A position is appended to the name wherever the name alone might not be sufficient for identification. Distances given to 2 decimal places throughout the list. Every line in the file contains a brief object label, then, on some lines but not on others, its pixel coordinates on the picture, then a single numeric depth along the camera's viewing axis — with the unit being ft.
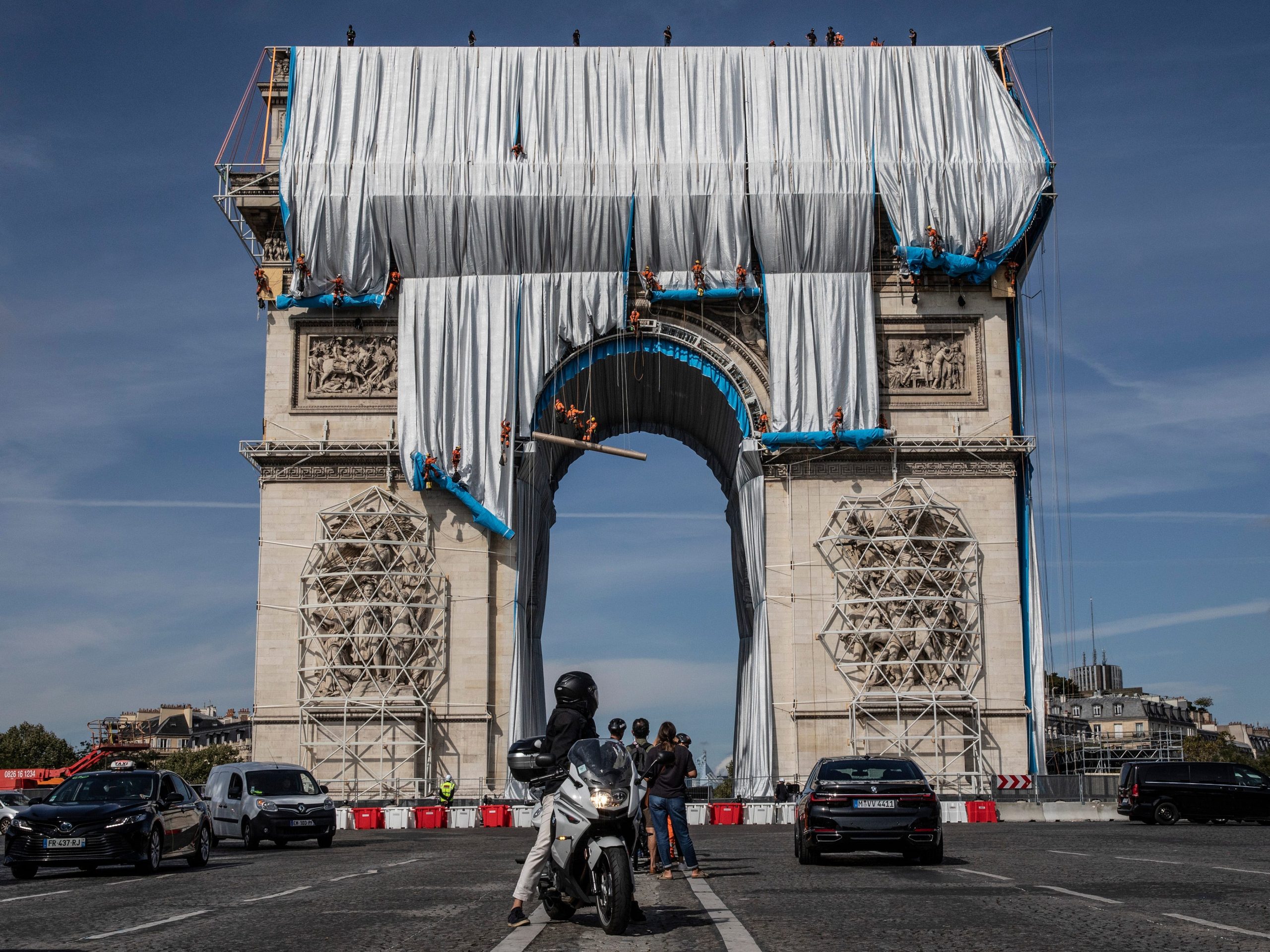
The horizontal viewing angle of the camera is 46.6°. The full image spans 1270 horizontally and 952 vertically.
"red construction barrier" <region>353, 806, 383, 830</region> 122.11
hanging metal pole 134.10
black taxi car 60.75
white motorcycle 33.96
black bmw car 59.26
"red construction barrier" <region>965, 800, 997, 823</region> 119.65
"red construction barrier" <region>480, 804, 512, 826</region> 123.44
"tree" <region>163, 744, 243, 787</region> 392.88
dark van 108.06
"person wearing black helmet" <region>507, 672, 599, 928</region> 39.88
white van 89.86
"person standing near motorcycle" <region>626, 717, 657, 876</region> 58.70
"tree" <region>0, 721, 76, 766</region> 371.76
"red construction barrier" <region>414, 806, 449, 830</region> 121.80
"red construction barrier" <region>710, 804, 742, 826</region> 124.98
